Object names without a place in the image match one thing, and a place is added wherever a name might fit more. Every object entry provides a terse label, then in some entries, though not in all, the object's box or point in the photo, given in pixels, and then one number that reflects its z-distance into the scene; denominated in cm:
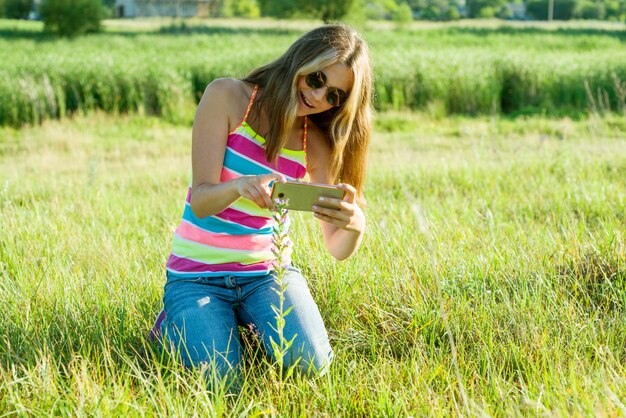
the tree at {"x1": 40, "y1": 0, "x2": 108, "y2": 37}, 3644
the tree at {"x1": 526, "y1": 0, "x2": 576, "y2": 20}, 7819
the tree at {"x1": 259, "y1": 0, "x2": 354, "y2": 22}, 4288
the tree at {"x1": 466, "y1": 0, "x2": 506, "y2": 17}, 8356
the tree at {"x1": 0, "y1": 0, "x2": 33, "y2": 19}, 5800
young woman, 238
